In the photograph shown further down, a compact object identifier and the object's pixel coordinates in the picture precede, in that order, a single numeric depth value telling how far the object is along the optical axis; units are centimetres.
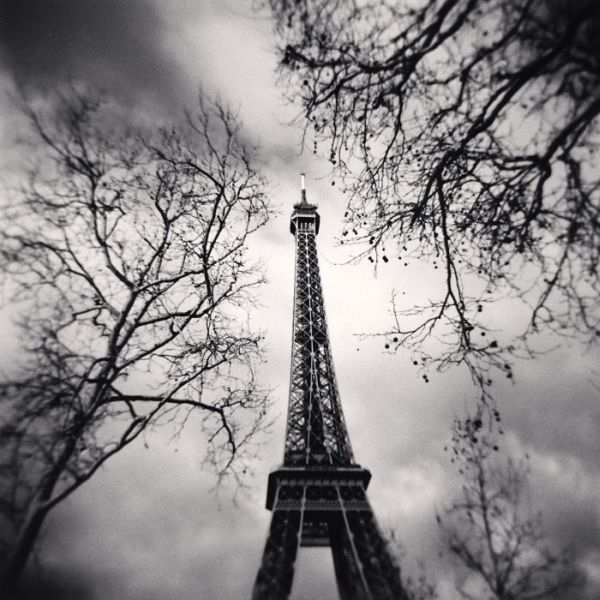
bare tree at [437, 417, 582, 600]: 709
